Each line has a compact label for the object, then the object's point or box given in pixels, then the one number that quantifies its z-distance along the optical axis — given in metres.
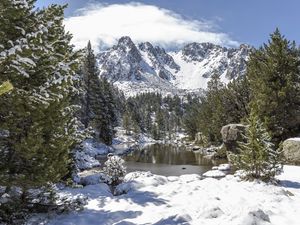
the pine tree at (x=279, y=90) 22.56
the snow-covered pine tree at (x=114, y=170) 14.67
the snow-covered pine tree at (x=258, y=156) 13.24
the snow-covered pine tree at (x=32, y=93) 6.73
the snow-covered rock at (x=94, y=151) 25.09
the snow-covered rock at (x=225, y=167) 21.46
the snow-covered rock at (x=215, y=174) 18.70
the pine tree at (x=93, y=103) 40.25
